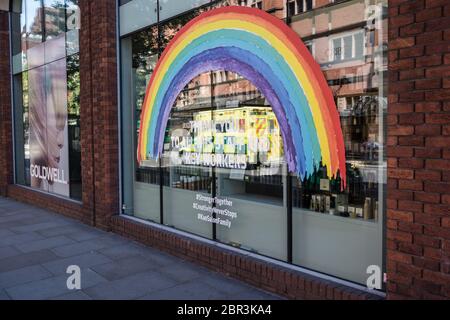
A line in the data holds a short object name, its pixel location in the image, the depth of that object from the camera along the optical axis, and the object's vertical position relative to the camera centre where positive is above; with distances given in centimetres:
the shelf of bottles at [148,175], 675 -48
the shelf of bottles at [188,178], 583 -48
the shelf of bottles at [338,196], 407 -52
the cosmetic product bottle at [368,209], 405 -61
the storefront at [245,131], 400 +13
